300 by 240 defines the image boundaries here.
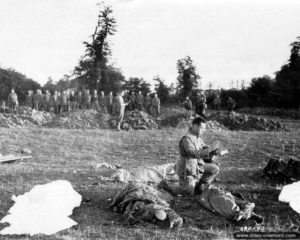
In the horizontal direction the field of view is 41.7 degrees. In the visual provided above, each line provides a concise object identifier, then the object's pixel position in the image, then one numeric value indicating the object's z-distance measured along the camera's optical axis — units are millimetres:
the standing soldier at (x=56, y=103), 28016
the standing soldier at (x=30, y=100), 27531
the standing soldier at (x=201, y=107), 25094
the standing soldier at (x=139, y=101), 29250
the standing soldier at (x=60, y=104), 28044
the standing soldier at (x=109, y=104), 27922
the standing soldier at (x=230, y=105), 28766
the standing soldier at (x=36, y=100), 27516
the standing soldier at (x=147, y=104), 29469
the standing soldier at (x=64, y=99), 27906
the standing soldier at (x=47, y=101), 27766
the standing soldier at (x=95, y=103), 27656
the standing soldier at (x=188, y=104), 30495
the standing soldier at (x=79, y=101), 28156
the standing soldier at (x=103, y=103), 27722
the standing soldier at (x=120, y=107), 22173
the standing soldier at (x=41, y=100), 27562
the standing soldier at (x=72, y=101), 28425
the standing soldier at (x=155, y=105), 28867
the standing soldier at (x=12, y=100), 26016
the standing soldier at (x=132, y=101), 30062
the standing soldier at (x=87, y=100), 27781
